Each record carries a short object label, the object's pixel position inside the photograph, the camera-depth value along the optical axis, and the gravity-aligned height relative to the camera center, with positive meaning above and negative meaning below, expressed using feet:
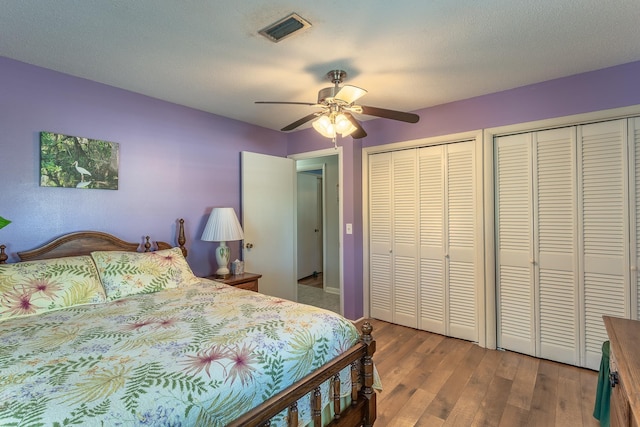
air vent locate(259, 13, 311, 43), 5.50 +3.52
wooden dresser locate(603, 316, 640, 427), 3.18 -1.82
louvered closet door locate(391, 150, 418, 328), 10.79 -0.87
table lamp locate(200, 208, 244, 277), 9.73 -0.58
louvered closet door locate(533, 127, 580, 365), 8.07 -0.87
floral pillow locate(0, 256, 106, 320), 5.55 -1.40
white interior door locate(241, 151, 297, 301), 11.57 -0.28
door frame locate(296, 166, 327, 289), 16.63 -1.34
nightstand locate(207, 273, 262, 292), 9.39 -2.10
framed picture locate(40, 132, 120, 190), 7.34 +1.36
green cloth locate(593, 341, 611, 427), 5.45 -3.35
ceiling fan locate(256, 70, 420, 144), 6.70 +2.37
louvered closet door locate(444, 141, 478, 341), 9.63 -0.83
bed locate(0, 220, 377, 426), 3.08 -1.81
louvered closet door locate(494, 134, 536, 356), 8.69 -0.93
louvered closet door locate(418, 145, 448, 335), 10.22 -0.95
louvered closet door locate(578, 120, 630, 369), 7.45 -0.37
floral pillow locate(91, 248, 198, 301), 6.85 -1.39
